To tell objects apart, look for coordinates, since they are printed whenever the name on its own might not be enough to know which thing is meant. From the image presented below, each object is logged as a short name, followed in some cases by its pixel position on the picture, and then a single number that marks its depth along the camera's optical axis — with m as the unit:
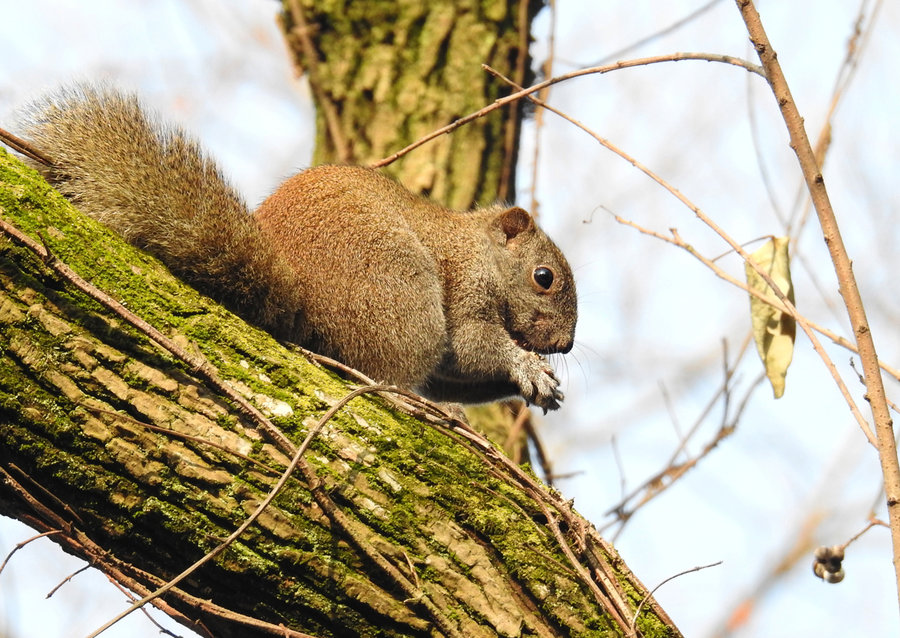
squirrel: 5.65
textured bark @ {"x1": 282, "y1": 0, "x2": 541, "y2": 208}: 9.85
